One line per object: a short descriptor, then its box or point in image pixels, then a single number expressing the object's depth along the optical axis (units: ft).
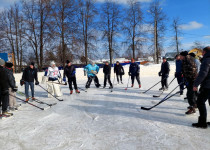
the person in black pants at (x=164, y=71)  24.28
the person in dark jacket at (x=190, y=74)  13.10
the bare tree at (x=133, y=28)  70.74
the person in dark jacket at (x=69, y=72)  24.25
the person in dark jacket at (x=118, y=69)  36.26
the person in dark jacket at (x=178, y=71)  20.86
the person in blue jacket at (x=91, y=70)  29.43
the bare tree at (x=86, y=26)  63.41
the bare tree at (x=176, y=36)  87.86
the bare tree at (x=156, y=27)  71.10
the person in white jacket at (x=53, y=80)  22.94
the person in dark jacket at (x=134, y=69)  28.55
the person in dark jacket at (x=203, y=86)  9.51
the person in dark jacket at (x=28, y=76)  20.59
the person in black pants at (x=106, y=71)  31.08
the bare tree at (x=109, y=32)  68.08
